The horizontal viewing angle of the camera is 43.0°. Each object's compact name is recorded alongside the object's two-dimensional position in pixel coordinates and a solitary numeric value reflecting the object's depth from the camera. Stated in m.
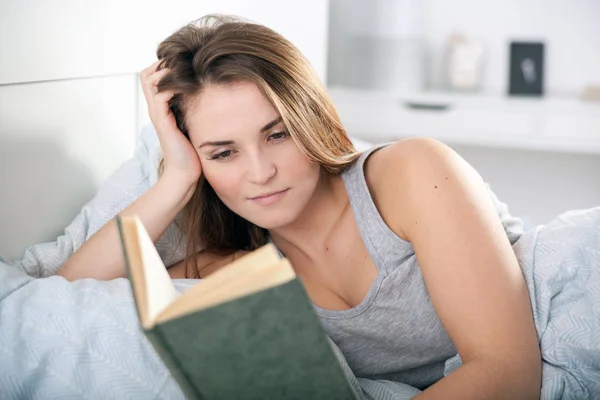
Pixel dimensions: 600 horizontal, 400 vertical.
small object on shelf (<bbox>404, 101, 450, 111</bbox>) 3.18
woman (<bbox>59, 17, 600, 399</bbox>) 1.12
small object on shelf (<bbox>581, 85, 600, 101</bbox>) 3.04
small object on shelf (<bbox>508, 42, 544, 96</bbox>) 3.24
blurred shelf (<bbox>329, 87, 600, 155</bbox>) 2.98
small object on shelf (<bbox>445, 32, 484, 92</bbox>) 3.30
